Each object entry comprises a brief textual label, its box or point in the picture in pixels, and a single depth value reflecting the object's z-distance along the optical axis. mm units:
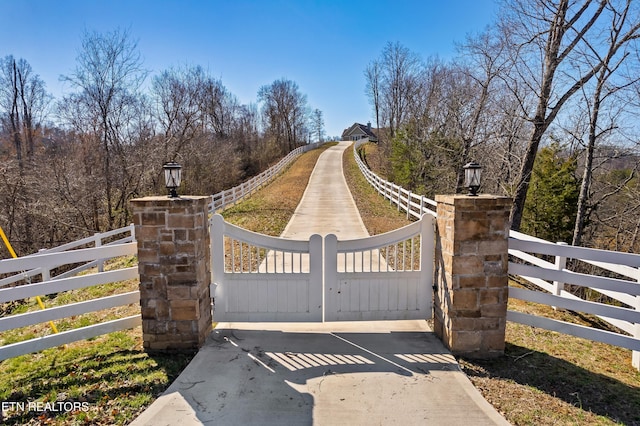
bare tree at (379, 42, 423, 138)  29578
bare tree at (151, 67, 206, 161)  19391
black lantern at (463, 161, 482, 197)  3988
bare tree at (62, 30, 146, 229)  15273
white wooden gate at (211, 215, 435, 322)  4457
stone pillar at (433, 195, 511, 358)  3863
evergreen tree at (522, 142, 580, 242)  17078
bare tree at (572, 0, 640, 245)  8773
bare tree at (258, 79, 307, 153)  46969
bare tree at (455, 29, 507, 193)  11531
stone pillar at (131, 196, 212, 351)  3955
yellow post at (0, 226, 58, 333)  4872
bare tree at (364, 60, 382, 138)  40156
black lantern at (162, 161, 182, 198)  4070
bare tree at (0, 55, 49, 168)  17453
